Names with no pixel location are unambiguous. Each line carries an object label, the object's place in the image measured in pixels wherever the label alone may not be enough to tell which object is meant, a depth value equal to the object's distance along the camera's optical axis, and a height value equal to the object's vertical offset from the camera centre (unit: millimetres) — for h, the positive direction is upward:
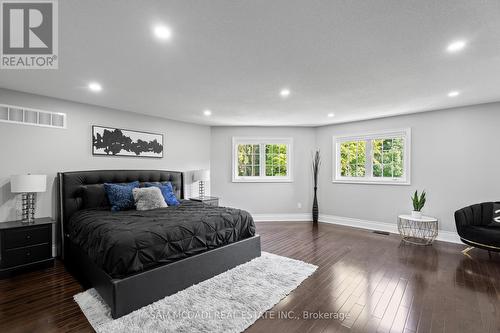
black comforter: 2146 -770
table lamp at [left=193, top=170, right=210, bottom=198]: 5242 -253
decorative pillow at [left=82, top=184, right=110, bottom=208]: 3736 -537
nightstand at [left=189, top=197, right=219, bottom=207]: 5008 -774
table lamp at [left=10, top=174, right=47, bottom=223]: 2965 -315
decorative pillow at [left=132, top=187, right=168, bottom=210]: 3621 -548
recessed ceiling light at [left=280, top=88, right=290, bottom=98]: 3359 +1067
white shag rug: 1938 -1350
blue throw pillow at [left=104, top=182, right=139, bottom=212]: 3594 -514
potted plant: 4201 -750
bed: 2117 -886
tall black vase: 5826 -1143
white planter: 4188 -898
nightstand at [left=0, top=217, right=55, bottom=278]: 2816 -1045
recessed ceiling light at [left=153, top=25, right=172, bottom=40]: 1864 +1090
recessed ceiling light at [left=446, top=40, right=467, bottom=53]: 2068 +1090
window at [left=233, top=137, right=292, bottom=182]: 6098 +137
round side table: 4141 -1202
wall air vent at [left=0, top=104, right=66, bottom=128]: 3256 +693
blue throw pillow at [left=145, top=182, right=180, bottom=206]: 4104 -524
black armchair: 3256 -921
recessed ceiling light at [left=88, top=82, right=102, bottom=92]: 3119 +1059
